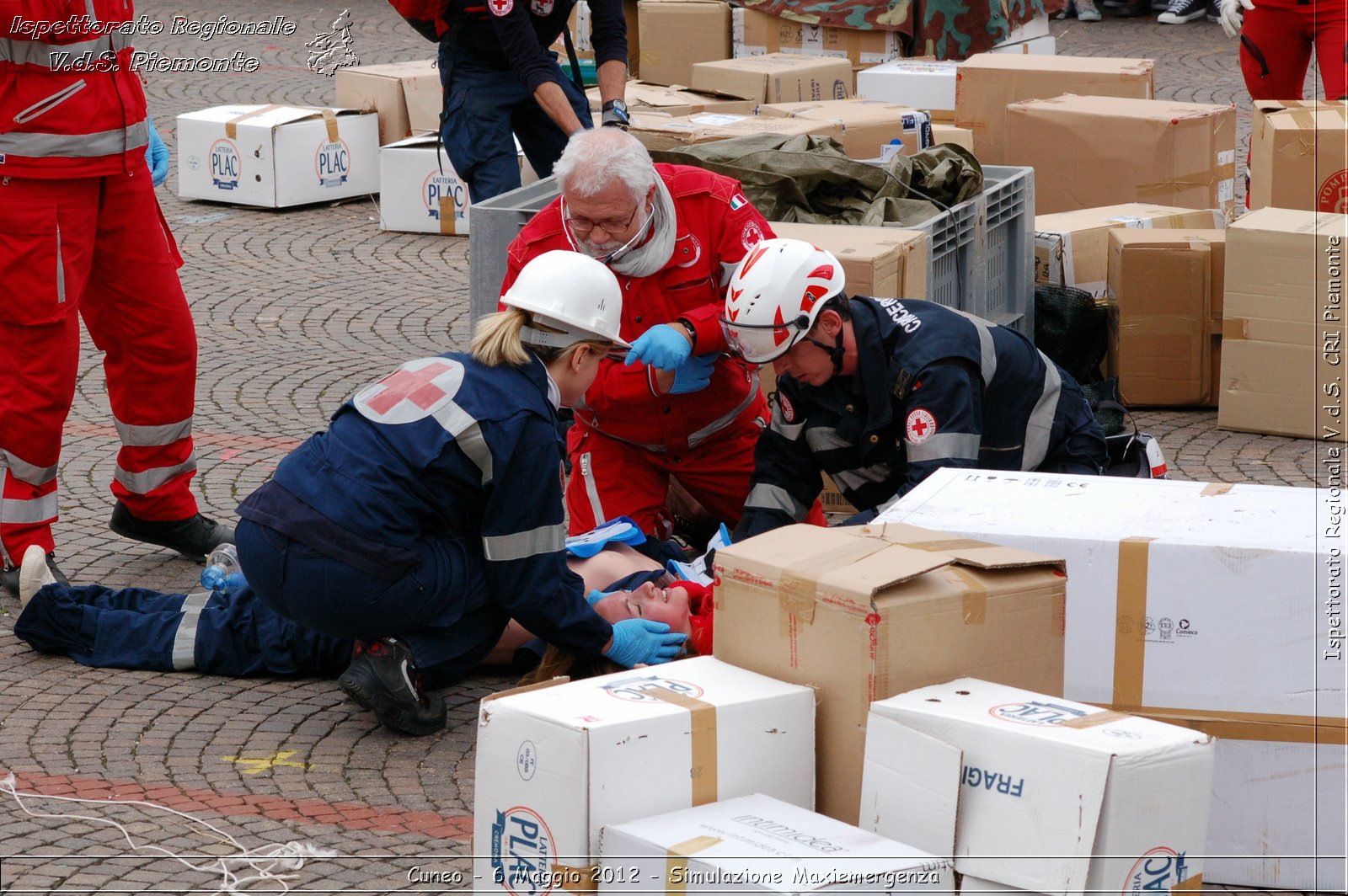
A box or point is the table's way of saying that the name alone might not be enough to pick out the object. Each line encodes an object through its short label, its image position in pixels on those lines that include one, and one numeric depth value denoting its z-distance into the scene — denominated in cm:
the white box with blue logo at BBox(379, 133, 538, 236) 1786
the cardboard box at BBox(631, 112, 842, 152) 1305
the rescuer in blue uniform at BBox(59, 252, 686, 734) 715
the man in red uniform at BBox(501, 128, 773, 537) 878
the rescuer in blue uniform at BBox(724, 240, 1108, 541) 795
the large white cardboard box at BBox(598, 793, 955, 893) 468
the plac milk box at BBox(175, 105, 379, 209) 1883
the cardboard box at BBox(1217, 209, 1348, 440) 1150
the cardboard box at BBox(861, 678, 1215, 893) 498
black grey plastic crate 1066
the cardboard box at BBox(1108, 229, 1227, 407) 1234
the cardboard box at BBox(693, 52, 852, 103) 1761
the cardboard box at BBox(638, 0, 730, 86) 2231
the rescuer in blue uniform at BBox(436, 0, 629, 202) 1248
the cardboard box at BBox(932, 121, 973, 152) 1495
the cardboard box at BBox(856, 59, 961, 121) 1778
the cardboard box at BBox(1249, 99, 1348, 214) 1378
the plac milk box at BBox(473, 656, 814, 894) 523
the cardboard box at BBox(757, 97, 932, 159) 1440
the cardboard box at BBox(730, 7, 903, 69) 2144
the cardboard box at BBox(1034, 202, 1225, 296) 1308
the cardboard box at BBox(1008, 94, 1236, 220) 1438
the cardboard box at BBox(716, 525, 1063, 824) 554
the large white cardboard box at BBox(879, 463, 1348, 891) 601
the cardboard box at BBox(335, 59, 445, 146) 1941
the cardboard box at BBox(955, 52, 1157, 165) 1612
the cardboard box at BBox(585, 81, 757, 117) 1537
